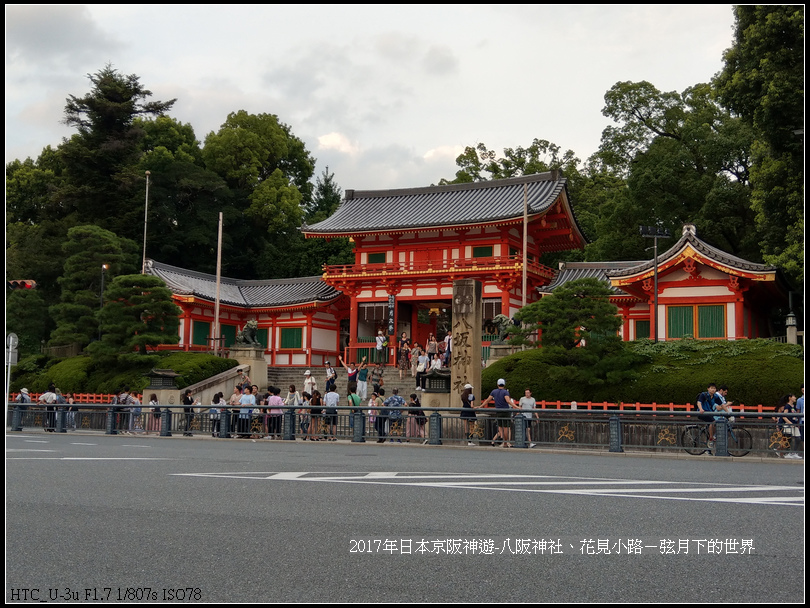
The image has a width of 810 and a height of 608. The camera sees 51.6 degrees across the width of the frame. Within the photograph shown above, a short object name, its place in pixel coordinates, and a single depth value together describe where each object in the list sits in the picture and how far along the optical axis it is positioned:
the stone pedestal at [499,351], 30.38
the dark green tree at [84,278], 40.22
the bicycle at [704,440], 17.20
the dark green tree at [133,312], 35.56
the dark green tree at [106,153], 52.81
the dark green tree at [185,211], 54.84
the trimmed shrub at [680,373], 23.66
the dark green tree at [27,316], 47.32
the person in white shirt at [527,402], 22.27
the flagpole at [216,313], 42.22
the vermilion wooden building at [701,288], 32.56
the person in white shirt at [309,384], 28.56
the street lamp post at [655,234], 31.68
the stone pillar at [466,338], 23.69
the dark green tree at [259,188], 57.91
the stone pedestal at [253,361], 37.19
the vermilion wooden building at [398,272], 41.69
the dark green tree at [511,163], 56.66
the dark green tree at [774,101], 24.91
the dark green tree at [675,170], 41.38
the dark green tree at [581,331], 25.41
